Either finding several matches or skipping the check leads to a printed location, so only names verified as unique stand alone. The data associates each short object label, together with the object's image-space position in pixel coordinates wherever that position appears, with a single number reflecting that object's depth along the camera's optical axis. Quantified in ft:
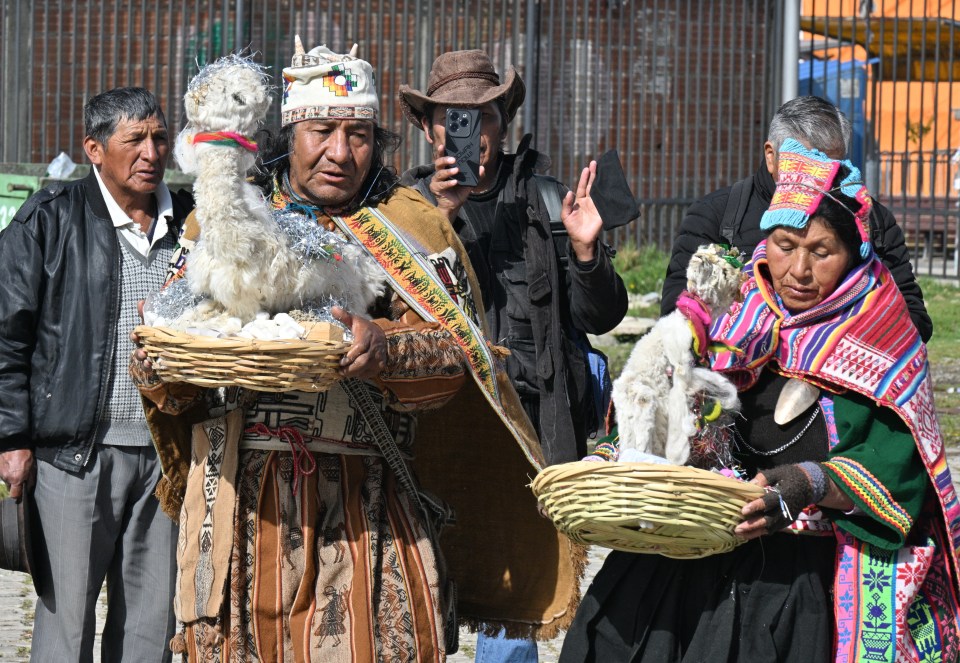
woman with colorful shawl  22.31
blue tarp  111.34
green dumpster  55.77
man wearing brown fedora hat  28.76
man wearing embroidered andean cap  24.39
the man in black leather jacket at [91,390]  27.68
